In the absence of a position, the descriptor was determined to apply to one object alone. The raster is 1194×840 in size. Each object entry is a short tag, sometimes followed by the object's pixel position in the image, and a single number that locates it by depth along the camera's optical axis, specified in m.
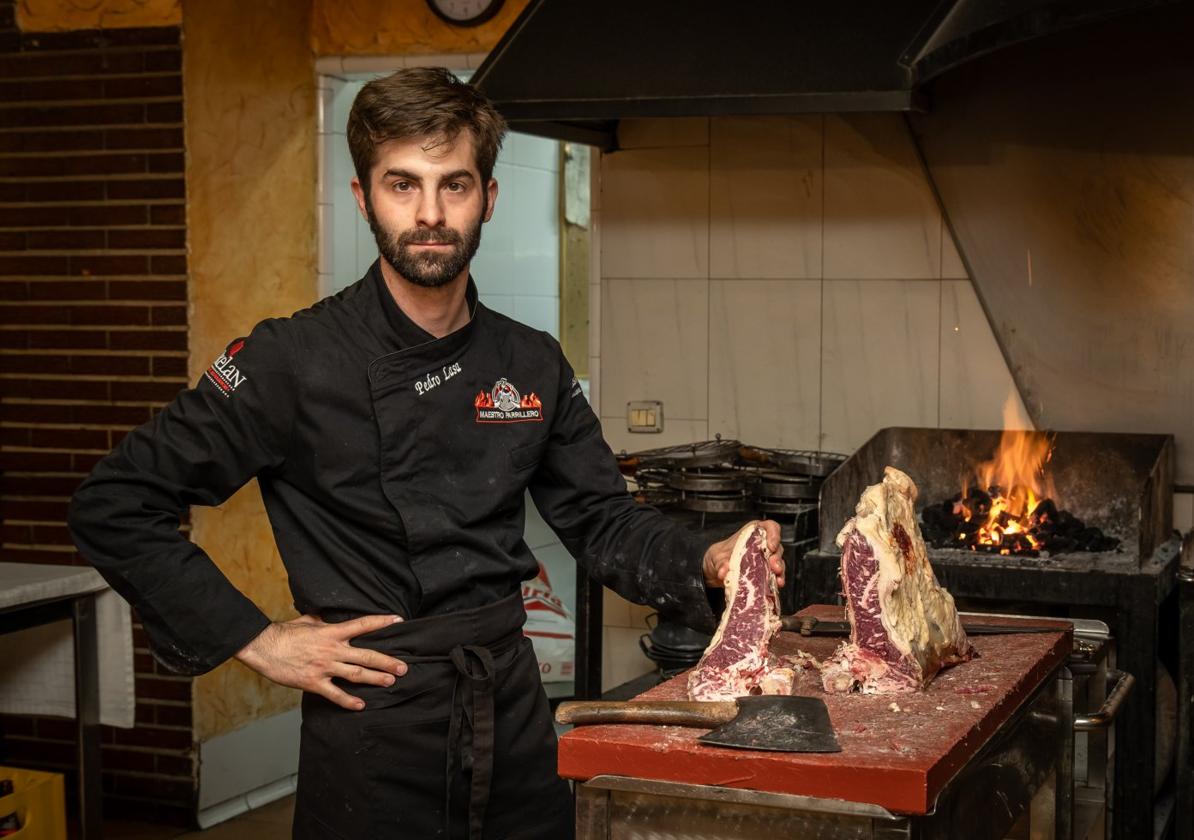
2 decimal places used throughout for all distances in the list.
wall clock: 5.11
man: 2.30
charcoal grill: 3.70
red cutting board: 1.85
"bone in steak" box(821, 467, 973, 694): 2.30
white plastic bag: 5.97
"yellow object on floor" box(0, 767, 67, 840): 3.53
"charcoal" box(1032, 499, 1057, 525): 4.20
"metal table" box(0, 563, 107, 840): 3.59
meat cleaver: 1.94
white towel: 3.79
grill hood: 3.90
